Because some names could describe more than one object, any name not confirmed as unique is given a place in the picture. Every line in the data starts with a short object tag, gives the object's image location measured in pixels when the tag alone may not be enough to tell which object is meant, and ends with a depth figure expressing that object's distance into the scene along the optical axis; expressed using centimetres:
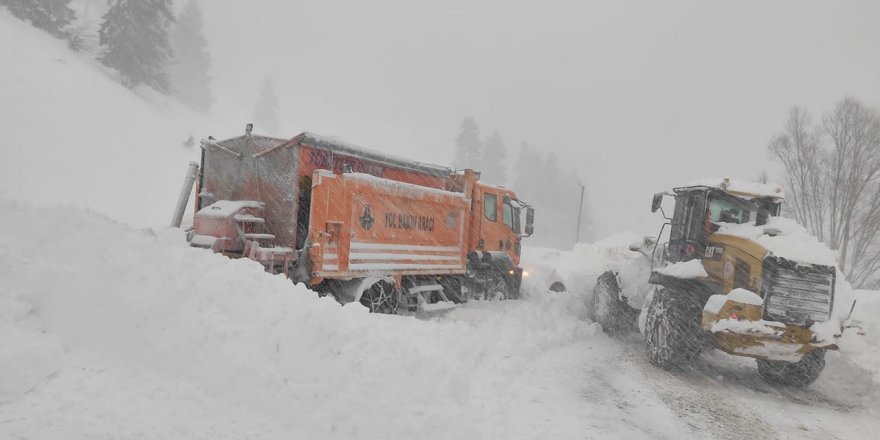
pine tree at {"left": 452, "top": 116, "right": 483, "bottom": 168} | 5431
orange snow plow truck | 805
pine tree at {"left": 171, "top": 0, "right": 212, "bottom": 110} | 5006
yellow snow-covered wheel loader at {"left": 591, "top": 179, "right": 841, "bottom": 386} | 684
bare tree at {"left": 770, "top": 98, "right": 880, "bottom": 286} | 2016
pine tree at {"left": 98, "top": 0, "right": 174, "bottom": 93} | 3148
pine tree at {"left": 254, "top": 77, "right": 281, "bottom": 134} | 5811
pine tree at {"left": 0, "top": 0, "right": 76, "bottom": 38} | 2950
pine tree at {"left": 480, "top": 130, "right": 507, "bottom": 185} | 5578
